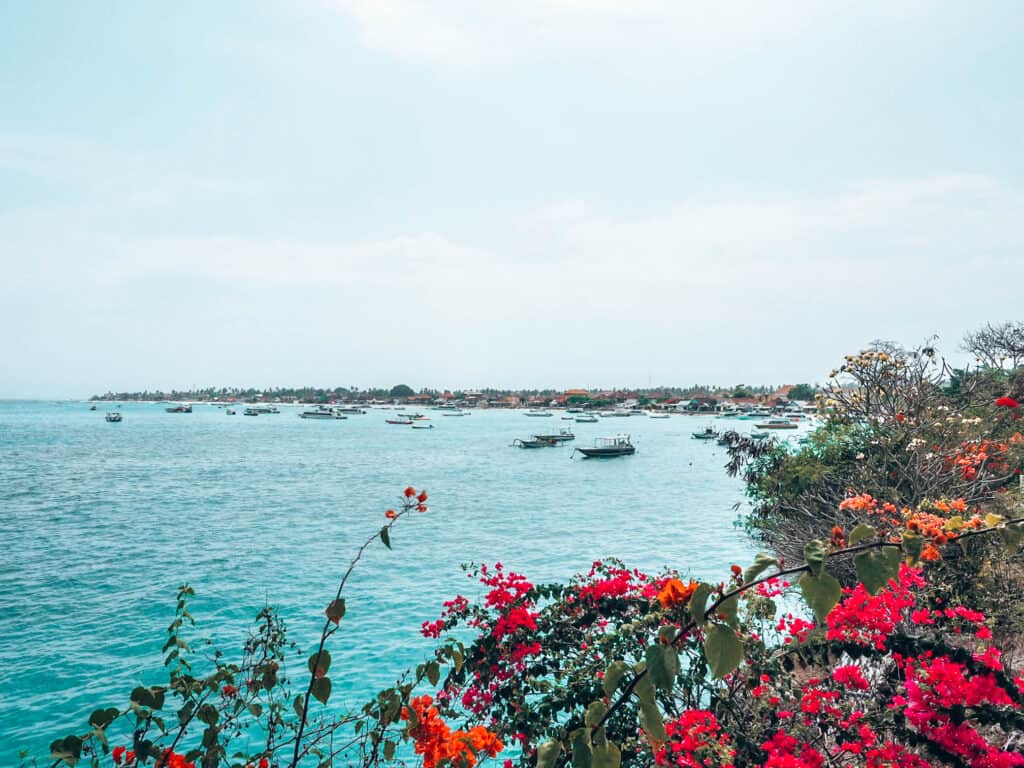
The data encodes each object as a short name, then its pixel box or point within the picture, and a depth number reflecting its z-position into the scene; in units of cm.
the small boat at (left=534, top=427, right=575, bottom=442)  6234
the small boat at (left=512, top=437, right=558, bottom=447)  6156
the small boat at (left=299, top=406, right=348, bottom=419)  12306
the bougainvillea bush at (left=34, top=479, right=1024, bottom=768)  121
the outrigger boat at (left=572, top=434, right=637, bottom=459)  5175
